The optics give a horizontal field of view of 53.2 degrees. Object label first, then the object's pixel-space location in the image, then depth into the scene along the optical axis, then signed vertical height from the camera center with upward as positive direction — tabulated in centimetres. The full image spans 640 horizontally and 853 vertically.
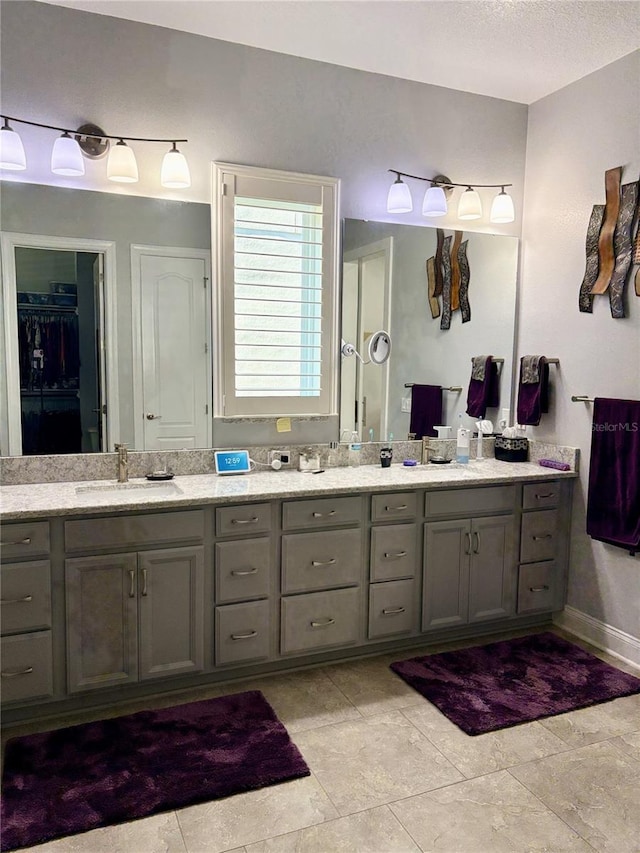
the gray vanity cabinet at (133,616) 245 -103
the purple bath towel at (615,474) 298 -53
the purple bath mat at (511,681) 260 -142
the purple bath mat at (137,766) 199 -142
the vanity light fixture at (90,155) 256 +83
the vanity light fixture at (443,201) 327 +84
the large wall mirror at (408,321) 330 +21
